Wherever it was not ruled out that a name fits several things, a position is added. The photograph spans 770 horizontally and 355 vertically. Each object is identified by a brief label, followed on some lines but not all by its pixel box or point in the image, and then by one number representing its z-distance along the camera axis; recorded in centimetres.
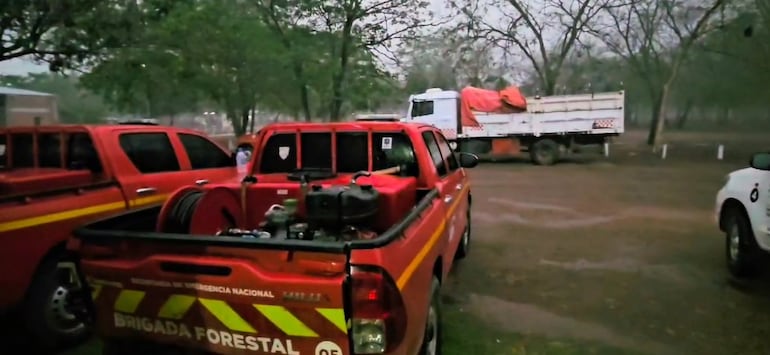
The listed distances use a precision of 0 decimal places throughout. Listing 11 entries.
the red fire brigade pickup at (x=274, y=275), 222
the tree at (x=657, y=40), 2222
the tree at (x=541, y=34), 2397
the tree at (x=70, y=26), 736
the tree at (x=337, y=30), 1853
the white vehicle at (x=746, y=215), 479
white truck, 1762
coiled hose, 317
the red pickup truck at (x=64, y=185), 348
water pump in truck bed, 294
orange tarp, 1861
